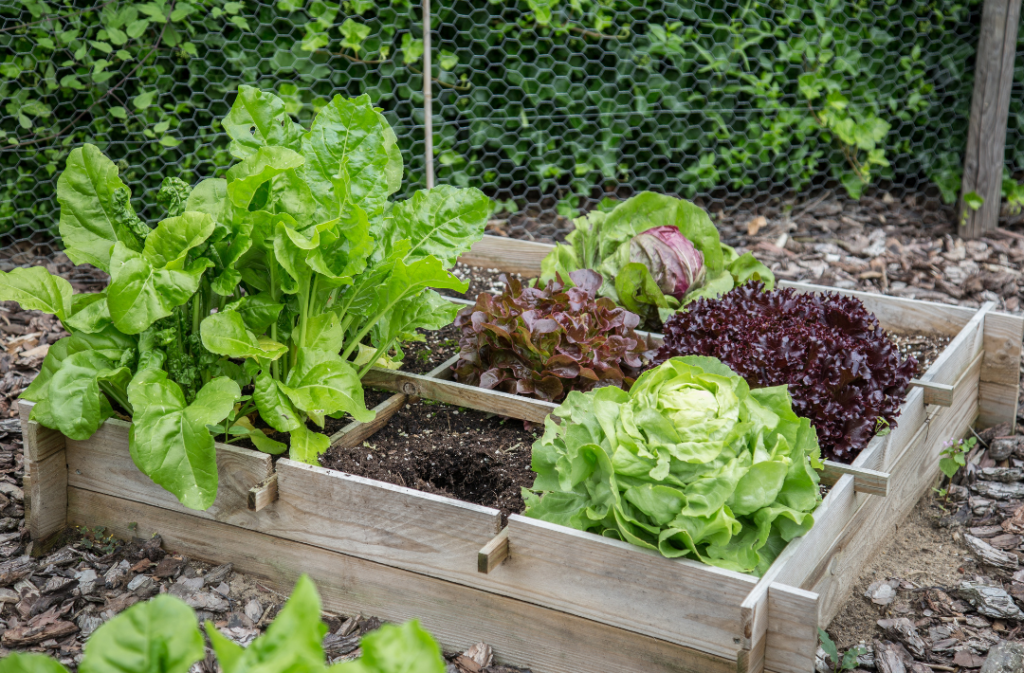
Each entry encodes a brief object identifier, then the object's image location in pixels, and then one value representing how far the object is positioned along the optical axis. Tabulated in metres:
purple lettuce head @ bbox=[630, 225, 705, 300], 2.98
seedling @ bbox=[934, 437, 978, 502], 2.74
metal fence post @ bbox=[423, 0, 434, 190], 3.63
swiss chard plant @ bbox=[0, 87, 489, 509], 2.01
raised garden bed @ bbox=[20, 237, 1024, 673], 1.78
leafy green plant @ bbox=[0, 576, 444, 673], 0.99
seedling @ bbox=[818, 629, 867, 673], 2.03
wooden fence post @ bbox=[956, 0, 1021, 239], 4.45
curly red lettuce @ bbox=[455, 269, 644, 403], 2.54
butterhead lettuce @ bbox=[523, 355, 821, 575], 1.79
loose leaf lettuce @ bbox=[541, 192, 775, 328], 2.99
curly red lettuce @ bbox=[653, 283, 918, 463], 2.30
